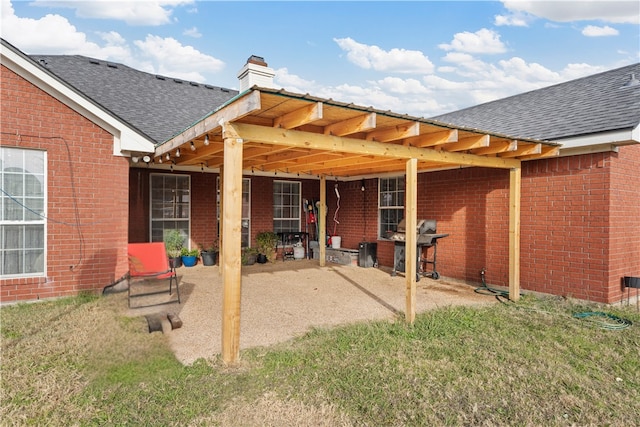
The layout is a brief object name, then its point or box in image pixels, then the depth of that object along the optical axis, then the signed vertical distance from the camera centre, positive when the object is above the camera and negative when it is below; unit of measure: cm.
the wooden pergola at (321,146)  377 +101
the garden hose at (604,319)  498 -157
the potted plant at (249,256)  1045 -127
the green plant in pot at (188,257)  965 -120
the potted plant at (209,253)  987 -113
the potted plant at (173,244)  942 -83
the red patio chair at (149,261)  614 -86
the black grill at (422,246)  818 -84
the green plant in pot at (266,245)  1082 -98
